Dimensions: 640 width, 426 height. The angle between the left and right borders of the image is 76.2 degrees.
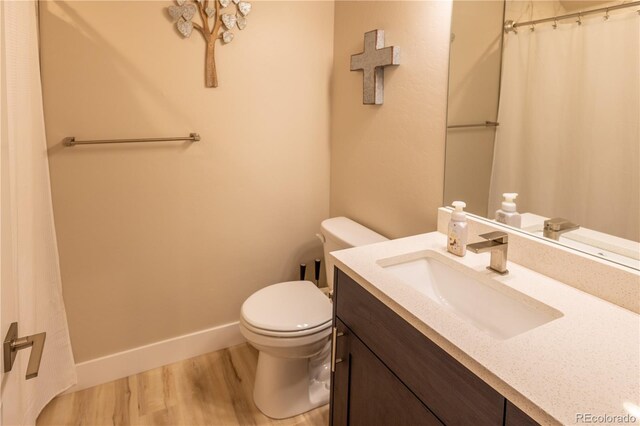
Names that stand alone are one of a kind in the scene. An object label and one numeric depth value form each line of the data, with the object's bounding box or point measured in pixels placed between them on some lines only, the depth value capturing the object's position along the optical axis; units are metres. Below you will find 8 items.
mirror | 1.05
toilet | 1.61
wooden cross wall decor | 1.67
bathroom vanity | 0.70
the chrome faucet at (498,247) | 1.17
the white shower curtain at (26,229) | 0.80
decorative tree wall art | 1.78
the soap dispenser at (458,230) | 1.28
